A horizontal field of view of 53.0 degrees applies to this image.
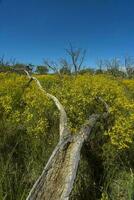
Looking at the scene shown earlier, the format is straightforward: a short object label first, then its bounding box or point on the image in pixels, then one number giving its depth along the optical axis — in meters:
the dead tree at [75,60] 13.57
